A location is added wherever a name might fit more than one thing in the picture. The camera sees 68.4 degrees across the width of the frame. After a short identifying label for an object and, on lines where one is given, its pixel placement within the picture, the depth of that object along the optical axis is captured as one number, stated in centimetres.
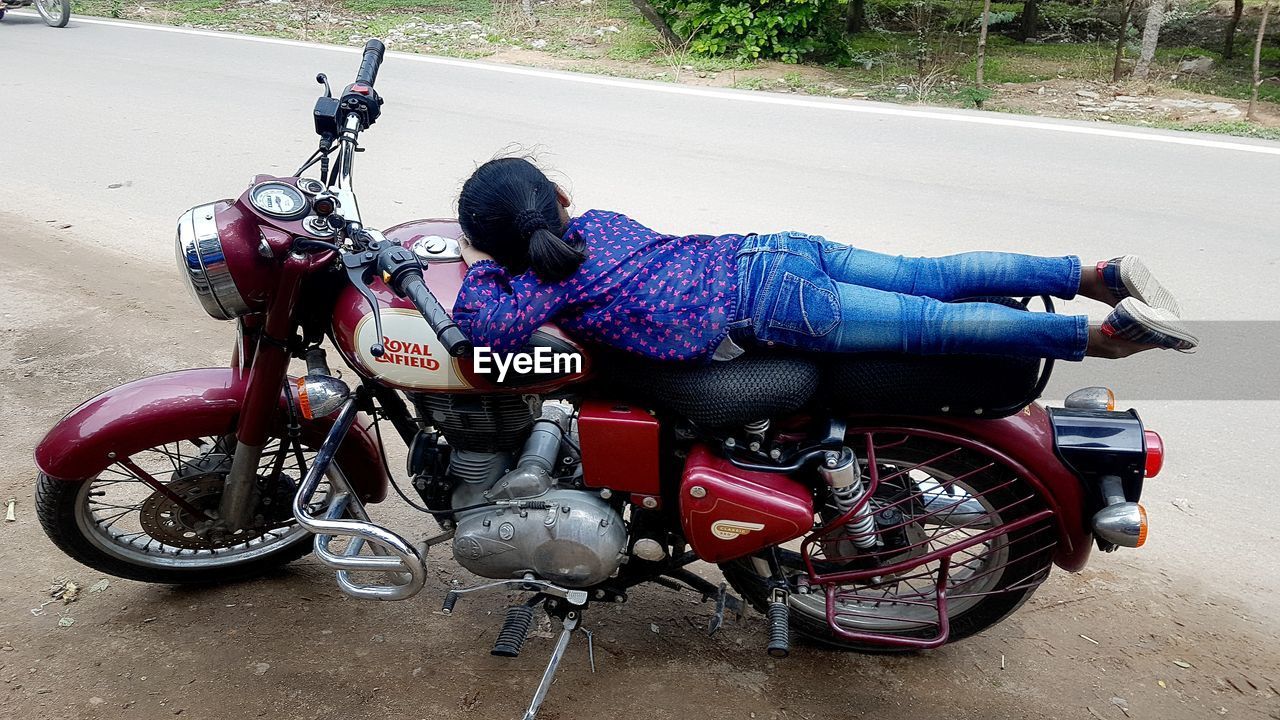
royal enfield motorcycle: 216
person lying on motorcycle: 207
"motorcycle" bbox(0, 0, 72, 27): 1280
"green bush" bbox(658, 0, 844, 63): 1024
